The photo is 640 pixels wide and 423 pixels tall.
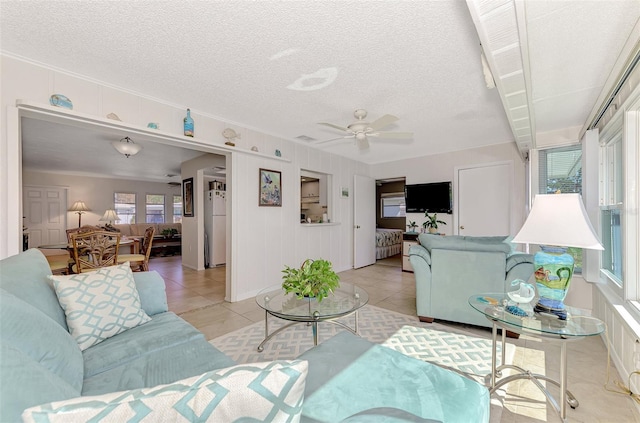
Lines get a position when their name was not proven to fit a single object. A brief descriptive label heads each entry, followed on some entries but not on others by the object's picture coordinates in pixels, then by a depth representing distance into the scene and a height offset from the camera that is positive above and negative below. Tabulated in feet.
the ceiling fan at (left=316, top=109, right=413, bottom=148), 9.49 +3.03
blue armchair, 8.30 -2.06
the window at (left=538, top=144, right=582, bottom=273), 10.78 +1.64
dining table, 10.97 -1.67
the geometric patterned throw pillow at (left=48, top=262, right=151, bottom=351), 4.58 -1.75
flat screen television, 16.40 +0.78
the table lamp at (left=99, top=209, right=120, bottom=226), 22.82 -0.51
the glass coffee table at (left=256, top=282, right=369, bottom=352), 6.33 -2.59
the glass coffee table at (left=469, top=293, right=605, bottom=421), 4.70 -2.22
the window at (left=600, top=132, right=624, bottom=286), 7.67 +0.04
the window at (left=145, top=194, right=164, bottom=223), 28.58 +0.33
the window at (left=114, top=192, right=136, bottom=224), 26.59 +0.53
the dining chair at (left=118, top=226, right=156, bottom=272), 12.65 -2.31
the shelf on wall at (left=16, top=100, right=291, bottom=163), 6.97 +2.71
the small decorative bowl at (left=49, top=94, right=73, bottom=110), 7.20 +3.09
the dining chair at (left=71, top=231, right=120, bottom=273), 9.92 -1.49
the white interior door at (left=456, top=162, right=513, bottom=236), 14.58 +0.57
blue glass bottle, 9.73 +3.23
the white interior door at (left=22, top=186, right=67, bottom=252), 22.09 -0.21
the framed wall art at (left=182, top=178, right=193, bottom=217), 18.94 +1.01
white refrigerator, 19.07 -1.20
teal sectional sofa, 2.02 -2.38
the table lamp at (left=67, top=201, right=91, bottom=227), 23.31 +0.31
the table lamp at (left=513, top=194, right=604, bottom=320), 5.03 -0.63
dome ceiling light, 13.60 +3.44
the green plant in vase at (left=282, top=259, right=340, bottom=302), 6.88 -1.90
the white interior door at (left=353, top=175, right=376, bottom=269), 18.24 -0.81
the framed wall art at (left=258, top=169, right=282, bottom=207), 12.74 +1.09
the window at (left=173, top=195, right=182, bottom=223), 30.42 +0.22
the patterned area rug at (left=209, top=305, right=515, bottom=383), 6.89 -3.95
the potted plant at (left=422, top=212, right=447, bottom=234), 16.79 -0.88
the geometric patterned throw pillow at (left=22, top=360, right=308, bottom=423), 1.43 -1.15
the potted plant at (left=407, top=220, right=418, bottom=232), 18.10 -1.09
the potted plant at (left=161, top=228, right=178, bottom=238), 25.20 -2.12
